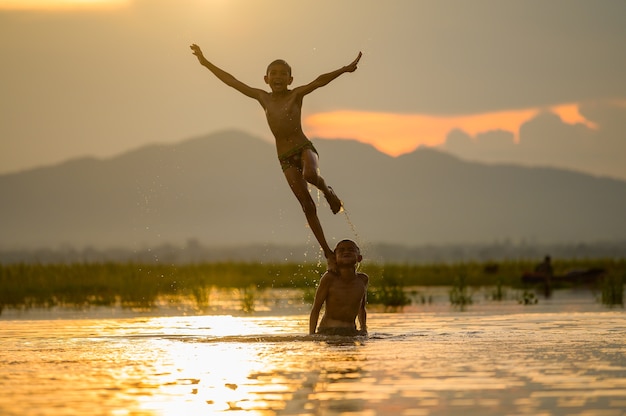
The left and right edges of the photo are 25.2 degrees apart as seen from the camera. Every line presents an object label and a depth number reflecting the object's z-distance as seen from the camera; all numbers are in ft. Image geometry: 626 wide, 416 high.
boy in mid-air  55.88
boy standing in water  54.90
